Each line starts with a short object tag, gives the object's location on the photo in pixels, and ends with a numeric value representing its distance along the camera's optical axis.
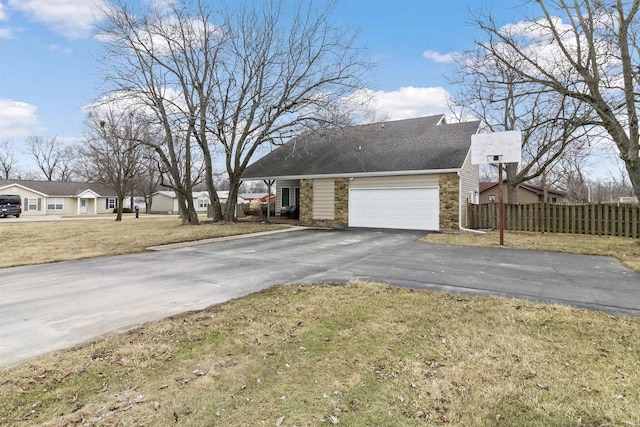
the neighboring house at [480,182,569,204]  33.67
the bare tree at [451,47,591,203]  12.91
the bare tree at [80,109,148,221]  24.17
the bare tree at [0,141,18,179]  52.53
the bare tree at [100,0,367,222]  16.30
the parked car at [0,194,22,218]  32.44
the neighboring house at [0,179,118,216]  39.53
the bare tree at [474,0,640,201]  10.02
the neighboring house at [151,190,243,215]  49.51
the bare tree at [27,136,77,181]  52.22
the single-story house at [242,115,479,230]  14.38
